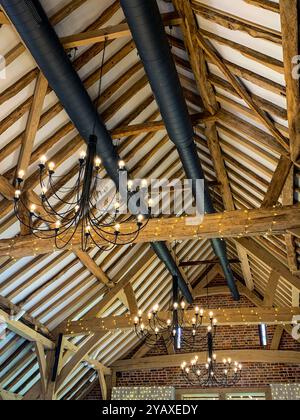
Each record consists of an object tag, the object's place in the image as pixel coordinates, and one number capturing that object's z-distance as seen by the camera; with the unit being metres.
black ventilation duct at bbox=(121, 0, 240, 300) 3.29
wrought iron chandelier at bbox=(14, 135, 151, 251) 3.39
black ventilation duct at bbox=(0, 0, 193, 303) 3.32
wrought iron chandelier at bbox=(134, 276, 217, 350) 7.15
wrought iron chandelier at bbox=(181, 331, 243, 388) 10.05
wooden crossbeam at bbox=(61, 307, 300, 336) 8.10
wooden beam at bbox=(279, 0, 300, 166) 2.54
